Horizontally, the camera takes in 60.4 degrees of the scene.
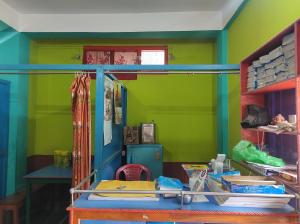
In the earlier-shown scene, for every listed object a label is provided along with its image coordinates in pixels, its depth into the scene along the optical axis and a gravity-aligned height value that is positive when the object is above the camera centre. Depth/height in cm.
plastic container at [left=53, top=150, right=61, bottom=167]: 394 -58
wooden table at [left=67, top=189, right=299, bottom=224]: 143 -52
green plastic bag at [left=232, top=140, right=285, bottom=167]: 180 -25
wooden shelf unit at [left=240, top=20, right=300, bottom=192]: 139 +24
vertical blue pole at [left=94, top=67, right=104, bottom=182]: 244 -6
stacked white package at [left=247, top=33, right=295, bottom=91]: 152 +39
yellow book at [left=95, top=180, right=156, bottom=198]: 165 -47
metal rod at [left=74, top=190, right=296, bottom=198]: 141 -41
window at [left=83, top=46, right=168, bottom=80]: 454 +117
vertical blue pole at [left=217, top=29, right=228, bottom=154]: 376 +36
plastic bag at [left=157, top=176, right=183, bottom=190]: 172 -43
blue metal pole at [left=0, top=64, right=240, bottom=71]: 253 +53
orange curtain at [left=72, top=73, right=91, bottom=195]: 243 -8
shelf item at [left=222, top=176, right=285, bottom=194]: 147 -38
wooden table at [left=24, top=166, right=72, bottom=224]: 315 -74
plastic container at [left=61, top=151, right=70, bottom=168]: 392 -60
